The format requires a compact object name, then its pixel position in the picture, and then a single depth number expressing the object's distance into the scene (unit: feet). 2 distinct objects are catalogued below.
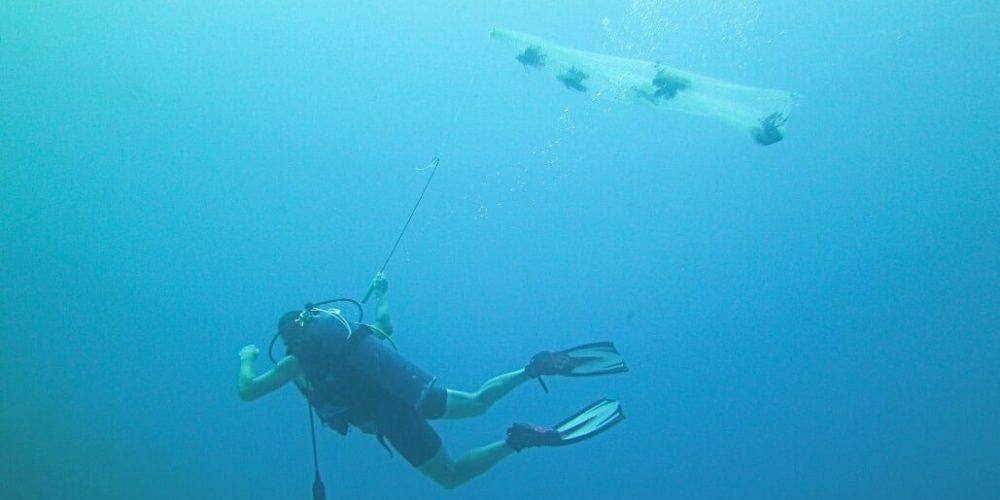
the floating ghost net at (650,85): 24.41
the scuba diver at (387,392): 13.20
